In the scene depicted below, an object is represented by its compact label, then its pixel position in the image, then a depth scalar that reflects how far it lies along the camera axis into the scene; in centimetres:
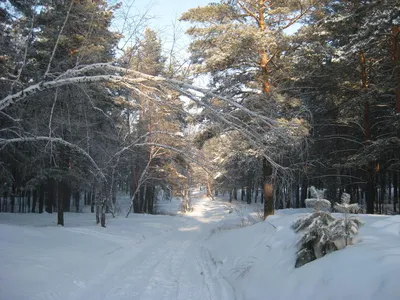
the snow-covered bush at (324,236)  474
